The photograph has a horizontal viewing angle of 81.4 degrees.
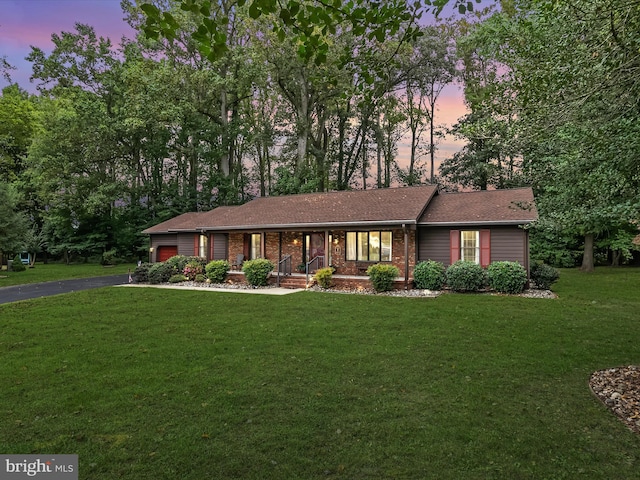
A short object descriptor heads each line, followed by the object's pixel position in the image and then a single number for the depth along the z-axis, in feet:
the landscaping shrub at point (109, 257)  91.45
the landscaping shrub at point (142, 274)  60.95
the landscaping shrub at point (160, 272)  59.93
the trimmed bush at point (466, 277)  45.37
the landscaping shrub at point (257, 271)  54.19
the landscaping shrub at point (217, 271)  57.72
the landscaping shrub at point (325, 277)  51.19
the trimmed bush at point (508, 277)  44.01
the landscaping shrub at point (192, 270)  61.46
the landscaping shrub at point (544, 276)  46.83
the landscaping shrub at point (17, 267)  79.15
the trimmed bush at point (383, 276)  47.73
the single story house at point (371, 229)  48.91
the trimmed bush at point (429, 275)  47.21
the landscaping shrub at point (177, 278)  59.81
